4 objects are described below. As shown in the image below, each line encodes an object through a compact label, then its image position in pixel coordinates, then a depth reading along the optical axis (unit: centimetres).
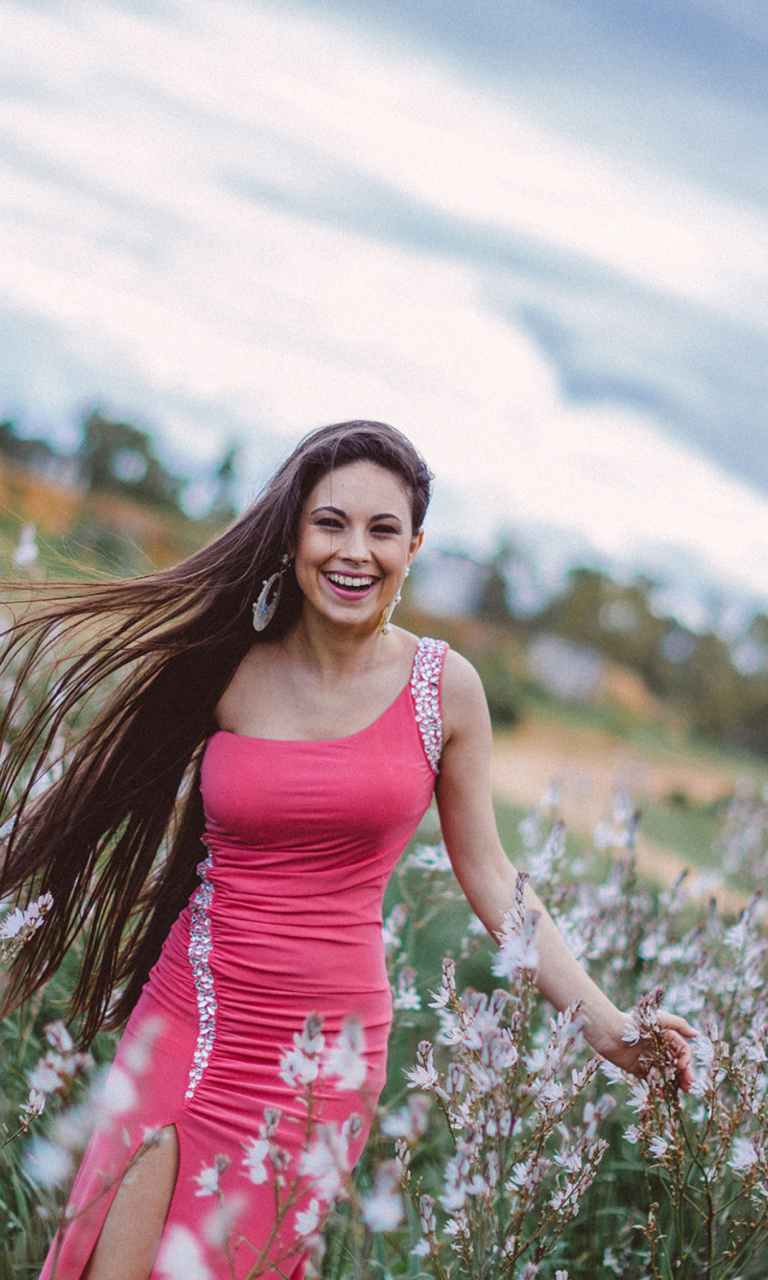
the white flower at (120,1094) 204
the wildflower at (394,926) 307
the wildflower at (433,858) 299
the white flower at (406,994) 274
